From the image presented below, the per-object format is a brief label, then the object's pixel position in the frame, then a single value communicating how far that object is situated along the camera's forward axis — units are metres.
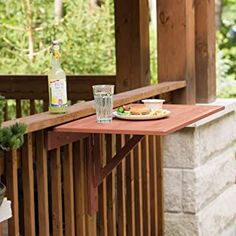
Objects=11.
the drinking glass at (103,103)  3.47
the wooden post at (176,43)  5.00
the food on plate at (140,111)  3.56
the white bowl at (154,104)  3.68
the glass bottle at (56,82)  3.35
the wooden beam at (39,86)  6.16
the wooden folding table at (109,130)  3.27
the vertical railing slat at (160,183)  4.89
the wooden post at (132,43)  5.48
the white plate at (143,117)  3.50
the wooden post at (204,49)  5.40
